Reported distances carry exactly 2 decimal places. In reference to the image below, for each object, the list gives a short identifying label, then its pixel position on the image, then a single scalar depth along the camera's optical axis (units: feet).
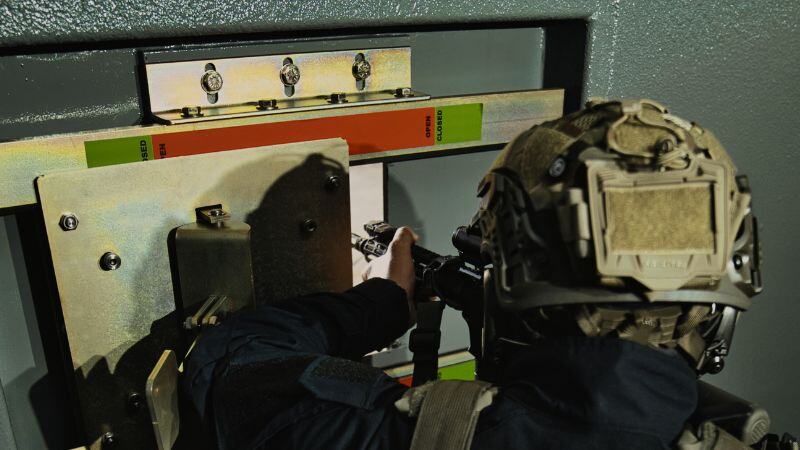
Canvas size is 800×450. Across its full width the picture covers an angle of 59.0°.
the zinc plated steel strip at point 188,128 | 3.44
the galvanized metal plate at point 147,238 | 3.63
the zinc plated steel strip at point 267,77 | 3.84
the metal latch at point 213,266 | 3.83
